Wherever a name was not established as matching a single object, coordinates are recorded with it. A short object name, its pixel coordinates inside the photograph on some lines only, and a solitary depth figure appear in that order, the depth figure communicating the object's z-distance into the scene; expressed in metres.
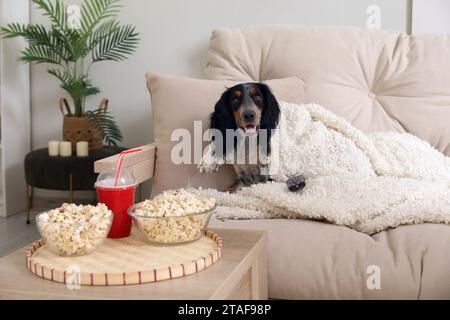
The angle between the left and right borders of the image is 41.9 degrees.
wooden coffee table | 1.00
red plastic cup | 1.27
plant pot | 2.73
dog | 1.83
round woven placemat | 1.05
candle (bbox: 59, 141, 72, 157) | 2.69
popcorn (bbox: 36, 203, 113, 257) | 1.12
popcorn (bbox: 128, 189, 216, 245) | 1.19
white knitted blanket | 1.53
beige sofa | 1.54
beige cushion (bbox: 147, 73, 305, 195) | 1.88
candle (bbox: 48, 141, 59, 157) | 2.70
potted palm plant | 2.66
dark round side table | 2.62
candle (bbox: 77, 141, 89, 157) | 2.67
